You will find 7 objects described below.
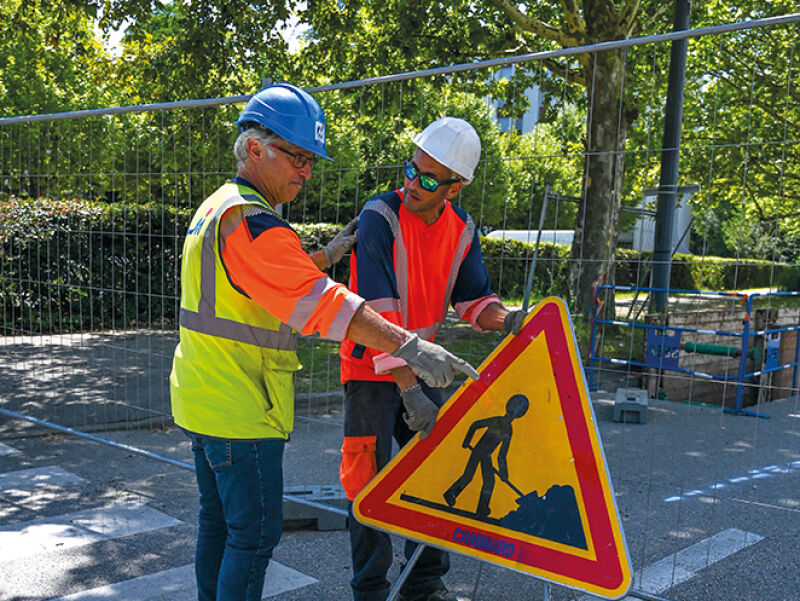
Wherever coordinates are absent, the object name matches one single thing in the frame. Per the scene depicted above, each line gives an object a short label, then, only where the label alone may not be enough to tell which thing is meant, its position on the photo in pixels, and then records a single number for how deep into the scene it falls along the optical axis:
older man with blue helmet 2.37
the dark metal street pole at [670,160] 4.77
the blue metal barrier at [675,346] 8.06
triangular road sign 2.42
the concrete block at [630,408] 7.77
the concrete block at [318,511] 4.41
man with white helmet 2.98
